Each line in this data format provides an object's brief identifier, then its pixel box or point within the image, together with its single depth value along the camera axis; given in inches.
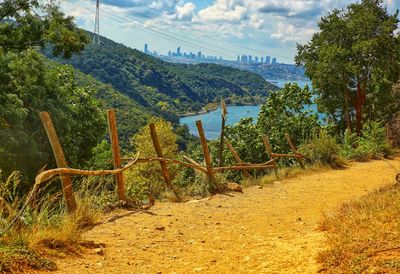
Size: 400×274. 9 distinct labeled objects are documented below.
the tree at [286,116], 778.8
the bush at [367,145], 647.8
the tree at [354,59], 856.3
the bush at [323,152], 566.6
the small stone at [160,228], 259.2
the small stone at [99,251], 203.3
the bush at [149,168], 384.8
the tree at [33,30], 621.0
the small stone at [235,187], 401.1
